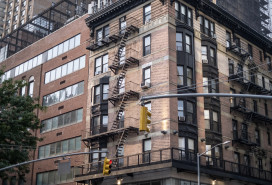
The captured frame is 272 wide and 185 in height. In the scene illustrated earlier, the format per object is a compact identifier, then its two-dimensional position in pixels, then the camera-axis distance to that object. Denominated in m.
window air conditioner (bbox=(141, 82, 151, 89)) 38.88
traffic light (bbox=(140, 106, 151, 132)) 19.42
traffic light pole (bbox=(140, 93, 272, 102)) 15.45
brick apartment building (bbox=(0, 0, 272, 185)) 37.81
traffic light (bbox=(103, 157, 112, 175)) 26.91
